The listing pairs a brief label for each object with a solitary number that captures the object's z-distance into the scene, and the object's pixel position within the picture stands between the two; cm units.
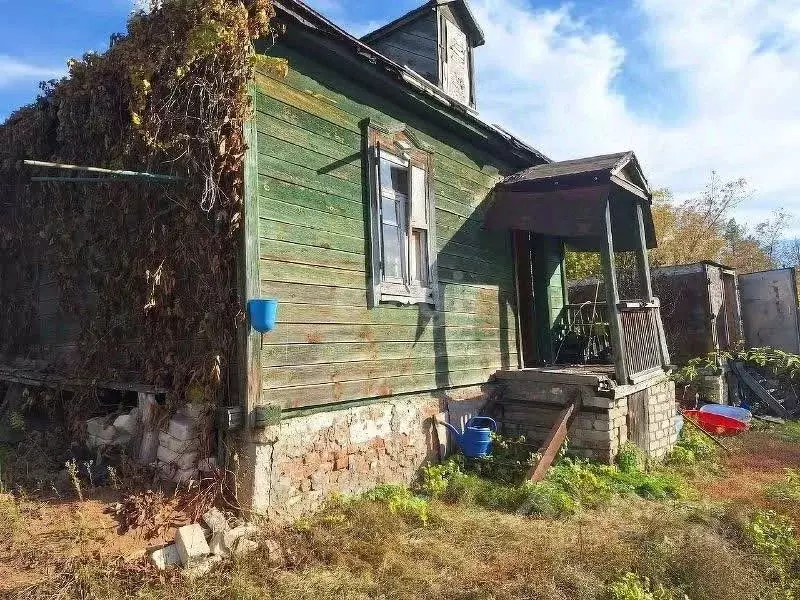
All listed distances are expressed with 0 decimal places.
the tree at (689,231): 2375
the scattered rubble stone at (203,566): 382
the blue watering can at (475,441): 684
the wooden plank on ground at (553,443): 629
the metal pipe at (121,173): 422
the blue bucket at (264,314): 465
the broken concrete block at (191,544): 388
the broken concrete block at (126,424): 525
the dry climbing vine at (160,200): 481
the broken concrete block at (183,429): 482
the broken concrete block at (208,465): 476
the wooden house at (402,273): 514
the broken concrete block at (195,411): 481
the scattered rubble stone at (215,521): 426
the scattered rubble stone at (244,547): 414
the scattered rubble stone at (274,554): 413
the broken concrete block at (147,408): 509
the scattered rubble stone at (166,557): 380
